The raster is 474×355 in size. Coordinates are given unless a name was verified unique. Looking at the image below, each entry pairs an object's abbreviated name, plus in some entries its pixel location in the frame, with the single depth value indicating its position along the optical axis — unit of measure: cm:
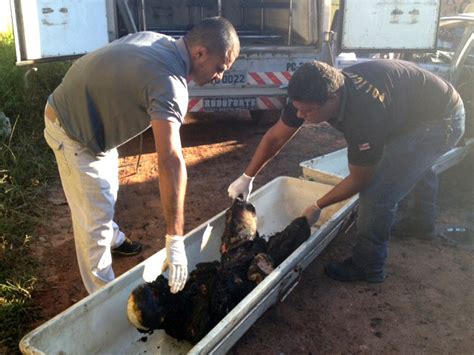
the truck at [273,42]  415
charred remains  221
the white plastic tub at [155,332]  200
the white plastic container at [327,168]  391
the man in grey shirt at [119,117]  203
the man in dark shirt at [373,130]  253
